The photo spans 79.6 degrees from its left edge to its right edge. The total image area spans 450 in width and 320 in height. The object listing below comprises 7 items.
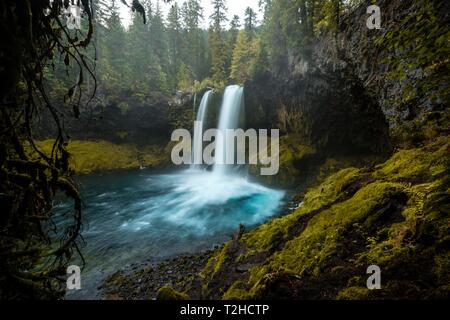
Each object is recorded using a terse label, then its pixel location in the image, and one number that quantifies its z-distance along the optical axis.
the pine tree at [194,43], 47.47
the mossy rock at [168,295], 5.21
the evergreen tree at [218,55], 41.34
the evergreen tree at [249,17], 52.31
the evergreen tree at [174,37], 47.01
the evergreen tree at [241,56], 37.38
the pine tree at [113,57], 35.28
